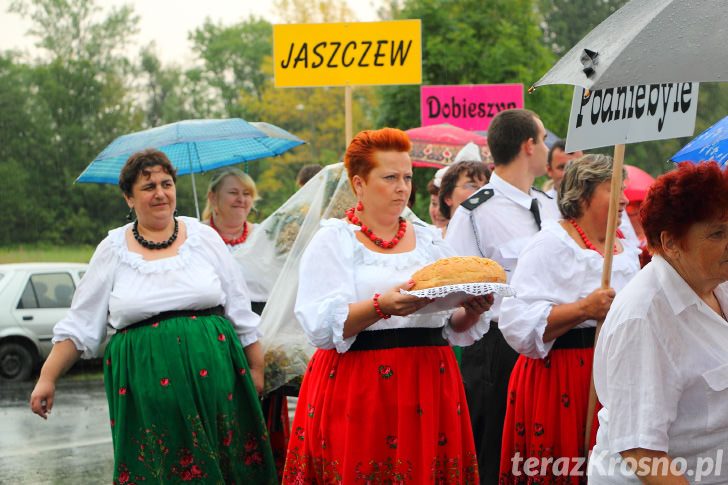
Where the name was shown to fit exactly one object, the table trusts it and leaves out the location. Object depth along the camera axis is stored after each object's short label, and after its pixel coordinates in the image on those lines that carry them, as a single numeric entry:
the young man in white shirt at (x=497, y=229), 5.08
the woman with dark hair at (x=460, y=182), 6.19
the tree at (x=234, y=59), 54.27
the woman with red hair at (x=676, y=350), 2.65
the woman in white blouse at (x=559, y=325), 4.18
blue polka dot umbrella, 6.23
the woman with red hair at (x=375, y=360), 3.80
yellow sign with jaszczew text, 6.63
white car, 13.45
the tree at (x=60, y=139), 36.34
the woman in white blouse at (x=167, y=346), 4.64
